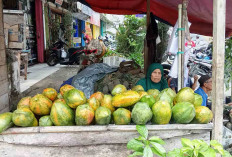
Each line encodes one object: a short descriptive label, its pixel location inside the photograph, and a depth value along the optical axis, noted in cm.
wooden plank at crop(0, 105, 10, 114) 290
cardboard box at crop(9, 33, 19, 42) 336
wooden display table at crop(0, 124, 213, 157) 147
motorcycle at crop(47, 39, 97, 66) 1052
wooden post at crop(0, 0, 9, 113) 289
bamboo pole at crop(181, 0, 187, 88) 259
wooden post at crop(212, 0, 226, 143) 164
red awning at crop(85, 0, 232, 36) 428
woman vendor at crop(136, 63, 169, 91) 338
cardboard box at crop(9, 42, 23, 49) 337
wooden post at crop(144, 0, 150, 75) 600
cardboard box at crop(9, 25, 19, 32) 335
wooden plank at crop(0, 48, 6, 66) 290
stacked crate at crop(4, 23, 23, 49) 335
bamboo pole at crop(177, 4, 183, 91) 255
